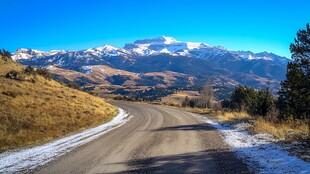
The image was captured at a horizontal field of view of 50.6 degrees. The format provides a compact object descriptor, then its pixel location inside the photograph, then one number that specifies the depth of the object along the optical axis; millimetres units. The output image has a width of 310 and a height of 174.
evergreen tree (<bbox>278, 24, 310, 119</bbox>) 16562
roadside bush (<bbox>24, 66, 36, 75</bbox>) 41925
